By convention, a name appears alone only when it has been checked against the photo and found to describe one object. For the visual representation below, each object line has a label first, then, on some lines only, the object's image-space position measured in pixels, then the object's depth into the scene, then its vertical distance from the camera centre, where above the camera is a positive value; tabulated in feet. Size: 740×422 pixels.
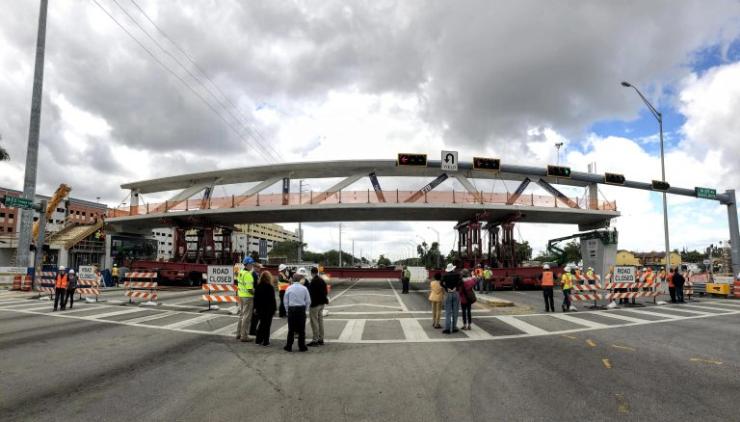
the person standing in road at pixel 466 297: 35.94 -4.01
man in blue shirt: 27.14 -4.00
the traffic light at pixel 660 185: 90.21 +13.36
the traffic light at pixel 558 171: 84.33 +15.13
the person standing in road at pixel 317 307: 29.78 -4.16
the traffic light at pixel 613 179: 87.35 +14.23
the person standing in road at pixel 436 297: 36.68 -4.11
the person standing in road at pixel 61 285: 50.58 -4.55
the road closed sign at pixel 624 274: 54.80 -3.11
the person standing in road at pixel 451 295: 34.73 -3.82
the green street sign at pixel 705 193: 97.78 +12.99
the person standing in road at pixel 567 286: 48.98 -4.17
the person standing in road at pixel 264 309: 29.66 -4.21
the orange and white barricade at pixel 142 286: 57.31 -5.26
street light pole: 95.35 +12.29
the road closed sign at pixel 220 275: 52.83 -3.43
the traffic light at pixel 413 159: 72.43 +14.80
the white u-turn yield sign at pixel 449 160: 72.02 +14.67
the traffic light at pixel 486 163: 75.56 +14.86
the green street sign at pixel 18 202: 80.18 +8.19
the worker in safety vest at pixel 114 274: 109.06 -6.97
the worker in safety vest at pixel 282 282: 44.43 -3.58
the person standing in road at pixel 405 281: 82.99 -6.35
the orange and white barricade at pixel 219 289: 49.98 -4.97
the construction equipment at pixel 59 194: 123.85 +14.72
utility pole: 87.56 +22.55
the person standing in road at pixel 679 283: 59.72 -4.56
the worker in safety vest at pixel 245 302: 31.42 -4.08
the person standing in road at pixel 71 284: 51.19 -4.53
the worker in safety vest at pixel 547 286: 48.81 -4.16
